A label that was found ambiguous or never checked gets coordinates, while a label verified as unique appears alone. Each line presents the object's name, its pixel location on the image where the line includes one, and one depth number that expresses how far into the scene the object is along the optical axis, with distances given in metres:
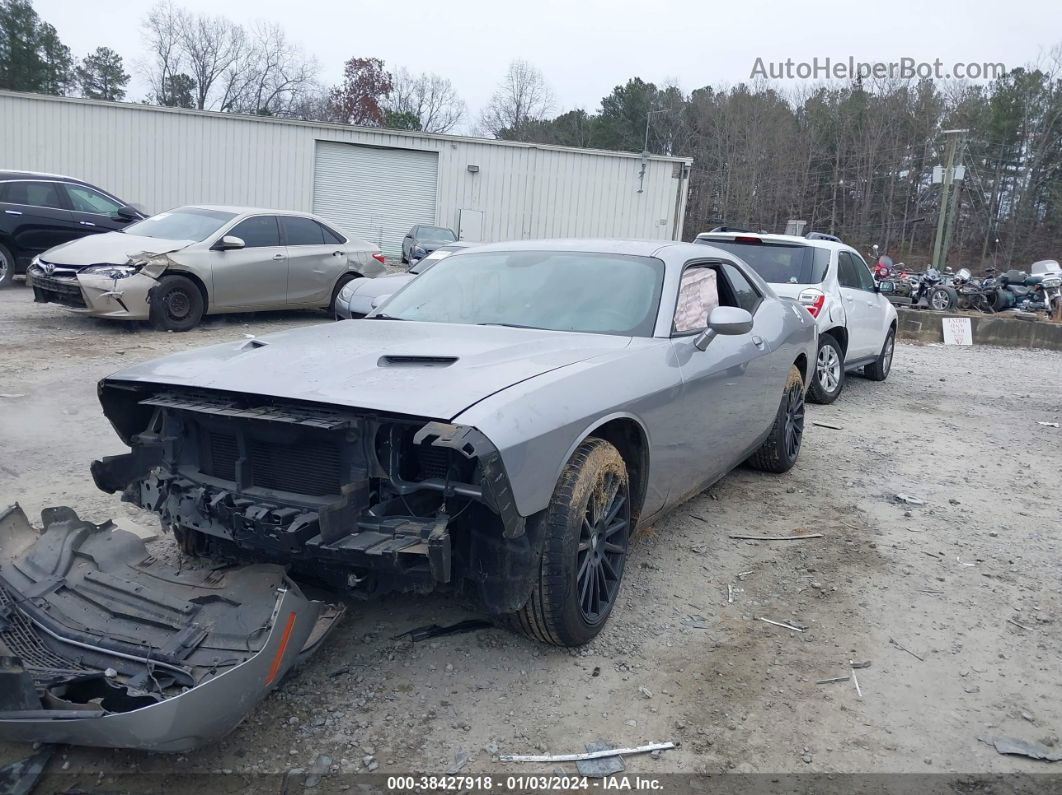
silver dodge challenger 2.79
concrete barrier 15.98
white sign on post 16.08
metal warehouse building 24.22
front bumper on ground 2.46
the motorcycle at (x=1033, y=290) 18.88
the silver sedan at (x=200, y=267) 9.73
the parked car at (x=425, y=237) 23.11
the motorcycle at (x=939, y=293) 19.67
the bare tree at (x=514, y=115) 63.97
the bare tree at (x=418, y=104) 65.25
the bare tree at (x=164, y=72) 61.78
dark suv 12.14
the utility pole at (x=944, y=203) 33.56
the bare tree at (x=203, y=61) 62.00
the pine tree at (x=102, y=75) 56.69
